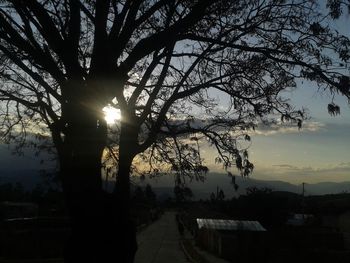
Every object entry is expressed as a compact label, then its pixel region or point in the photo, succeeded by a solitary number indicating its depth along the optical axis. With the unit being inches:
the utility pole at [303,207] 3006.9
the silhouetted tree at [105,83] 335.9
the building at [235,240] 1160.8
